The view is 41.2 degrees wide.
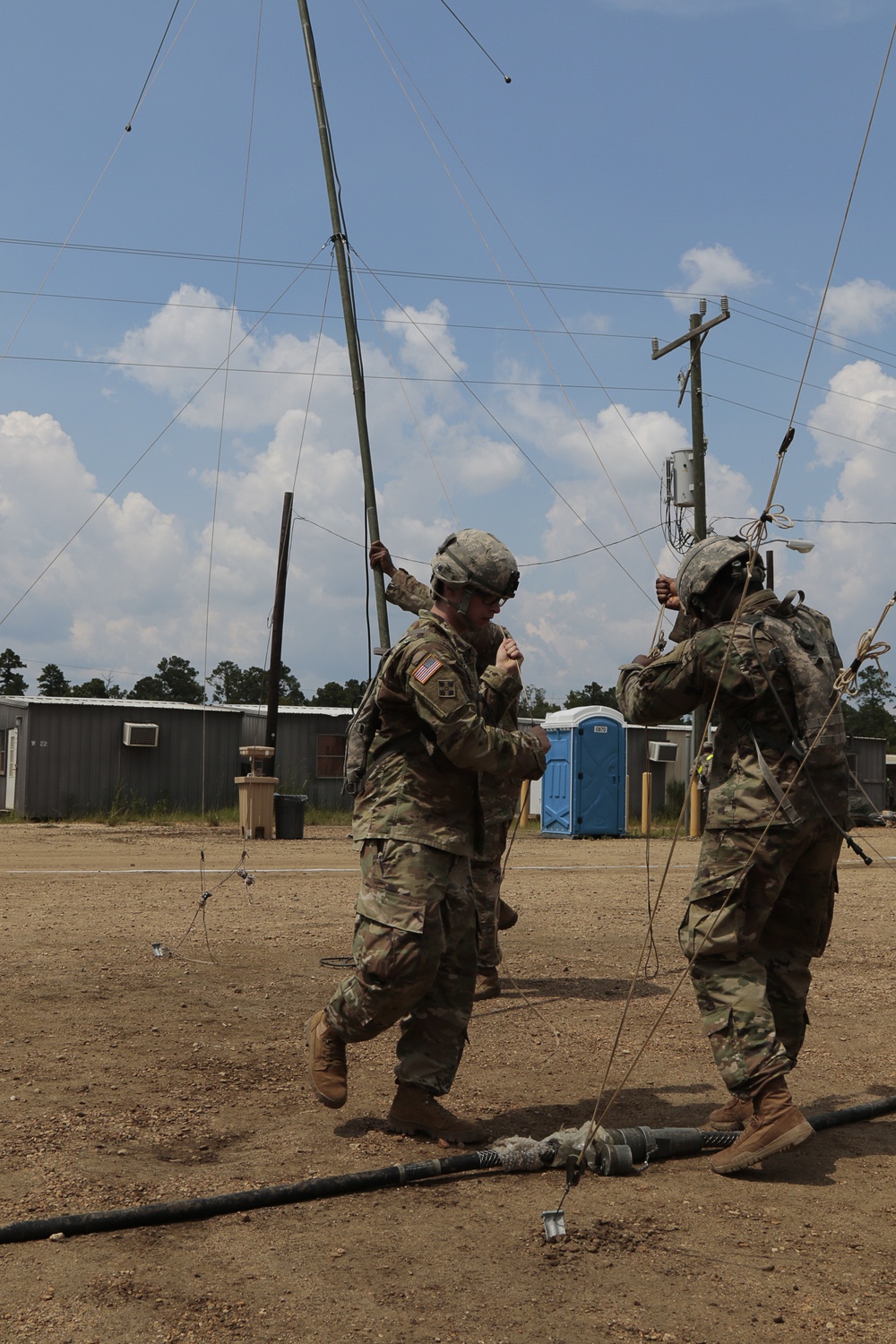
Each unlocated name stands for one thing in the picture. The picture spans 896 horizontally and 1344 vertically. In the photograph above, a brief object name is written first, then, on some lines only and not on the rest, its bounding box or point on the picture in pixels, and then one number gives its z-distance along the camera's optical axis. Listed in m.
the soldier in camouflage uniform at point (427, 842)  3.89
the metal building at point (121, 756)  27.22
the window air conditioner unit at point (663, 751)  32.50
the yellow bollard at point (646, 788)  21.05
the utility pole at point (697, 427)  23.83
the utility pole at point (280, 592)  27.78
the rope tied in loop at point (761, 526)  4.34
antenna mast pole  8.98
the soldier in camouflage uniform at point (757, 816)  3.81
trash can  21.64
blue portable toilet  22.98
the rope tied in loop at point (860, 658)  4.00
